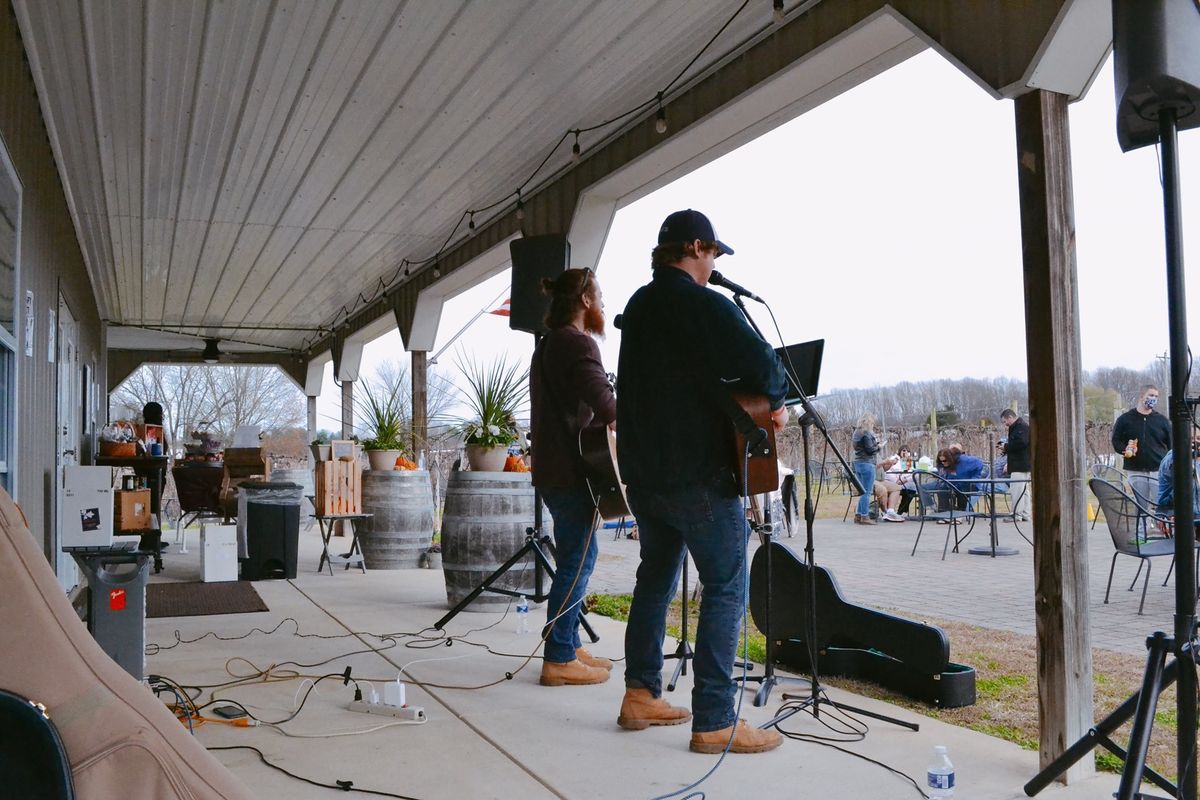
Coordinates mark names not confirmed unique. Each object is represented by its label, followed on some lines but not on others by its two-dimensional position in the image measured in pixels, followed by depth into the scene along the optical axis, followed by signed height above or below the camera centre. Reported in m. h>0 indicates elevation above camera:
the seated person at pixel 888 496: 12.48 -0.74
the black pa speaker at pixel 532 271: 5.70 +1.13
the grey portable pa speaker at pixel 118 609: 3.39 -0.56
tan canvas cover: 0.98 -0.27
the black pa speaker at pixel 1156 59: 2.05 +0.85
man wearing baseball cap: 2.56 +0.05
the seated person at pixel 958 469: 10.57 -0.33
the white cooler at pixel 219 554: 6.98 -0.74
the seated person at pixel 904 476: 12.59 -0.46
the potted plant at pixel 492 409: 5.21 +0.24
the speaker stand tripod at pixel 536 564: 4.61 -0.58
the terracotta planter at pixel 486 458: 5.19 -0.04
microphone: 2.95 +0.52
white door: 6.07 +0.42
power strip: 3.05 -0.86
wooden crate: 7.43 -0.27
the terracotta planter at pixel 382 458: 7.29 -0.04
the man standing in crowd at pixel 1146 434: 6.62 +0.03
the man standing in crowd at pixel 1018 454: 8.77 -0.13
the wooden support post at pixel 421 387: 9.59 +0.69
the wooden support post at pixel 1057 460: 2.51 -0.06
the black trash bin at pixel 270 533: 7.18 -0.61
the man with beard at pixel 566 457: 3.51 -0.03
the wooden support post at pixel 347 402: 12.84 +0.74
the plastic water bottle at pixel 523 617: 4.61 -0.84
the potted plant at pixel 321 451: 7.79 +0.03
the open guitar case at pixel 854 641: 3.15 -0.73
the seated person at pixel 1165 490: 4.92 -0.28
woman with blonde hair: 11.53 -0.25
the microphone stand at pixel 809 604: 2.87 -0.53
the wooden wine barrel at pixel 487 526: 5.03 -0.41
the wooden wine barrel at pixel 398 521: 7.32 -0.55
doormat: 5.54 -0.93
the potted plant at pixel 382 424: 7.19 +0.23
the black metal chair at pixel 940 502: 7.64 -0.63
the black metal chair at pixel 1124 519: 4.76 -0.42
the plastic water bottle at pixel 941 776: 2.21 -0.80
